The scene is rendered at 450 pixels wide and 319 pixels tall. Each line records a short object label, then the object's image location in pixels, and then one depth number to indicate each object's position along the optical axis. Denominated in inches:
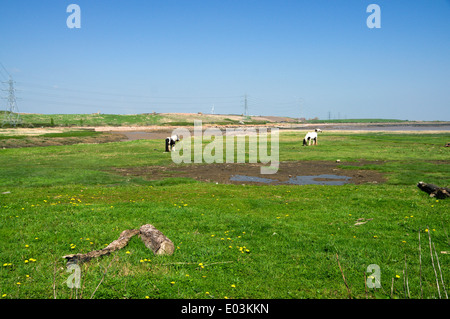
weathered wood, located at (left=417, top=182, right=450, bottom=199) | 612.5
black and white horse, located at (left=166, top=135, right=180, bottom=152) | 1683.1
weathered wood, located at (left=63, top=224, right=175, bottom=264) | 329.4
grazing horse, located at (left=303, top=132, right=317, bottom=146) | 2044.8
